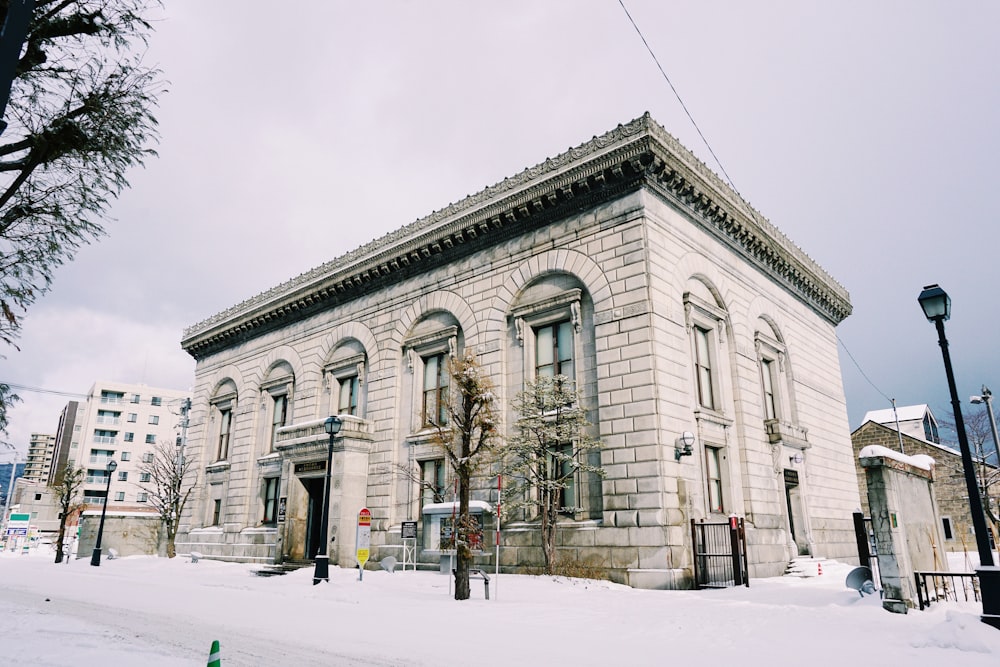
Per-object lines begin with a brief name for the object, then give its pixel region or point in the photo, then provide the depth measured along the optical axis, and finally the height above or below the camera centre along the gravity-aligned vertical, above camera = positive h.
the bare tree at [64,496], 33.84 +1.96
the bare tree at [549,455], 19.00 +2.06
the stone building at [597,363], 18.89 +5.84
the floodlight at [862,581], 14.27 -1.20
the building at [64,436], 125.75 +17.94
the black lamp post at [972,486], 9.93 +0.61
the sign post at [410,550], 22.92 -0.85
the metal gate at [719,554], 17.77 -0.79
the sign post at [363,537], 18.66 -0.32
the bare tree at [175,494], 35.78 +1.79
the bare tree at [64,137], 8.88 +5.42
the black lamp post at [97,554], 30.34 -1.27
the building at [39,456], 172.12 +18.26
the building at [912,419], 54.41 +8.75
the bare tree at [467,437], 14.70 +2.38
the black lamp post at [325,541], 19.30 -0.47
